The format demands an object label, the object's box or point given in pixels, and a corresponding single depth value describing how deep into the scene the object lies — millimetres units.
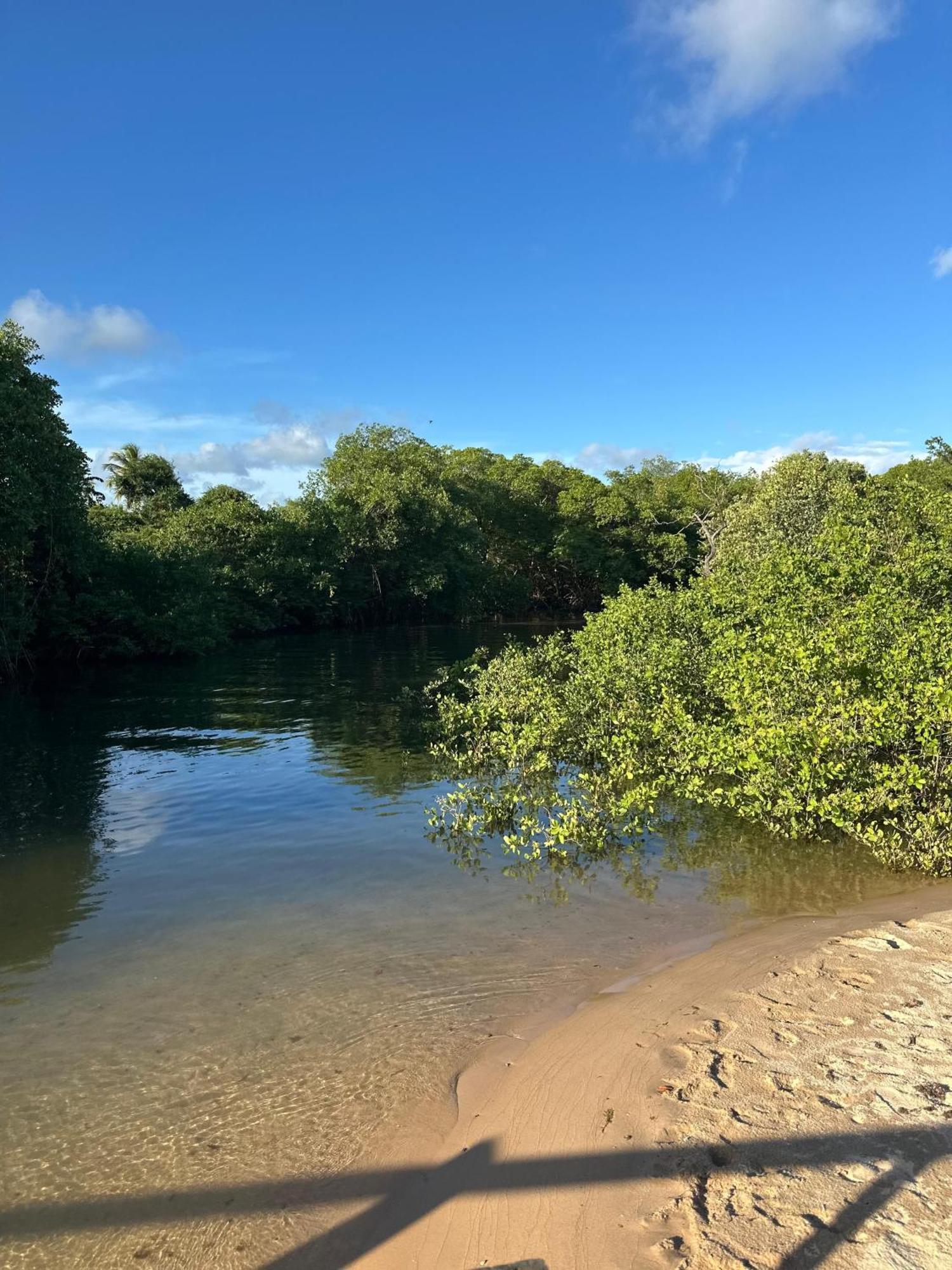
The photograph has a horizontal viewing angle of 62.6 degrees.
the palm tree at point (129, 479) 62531
